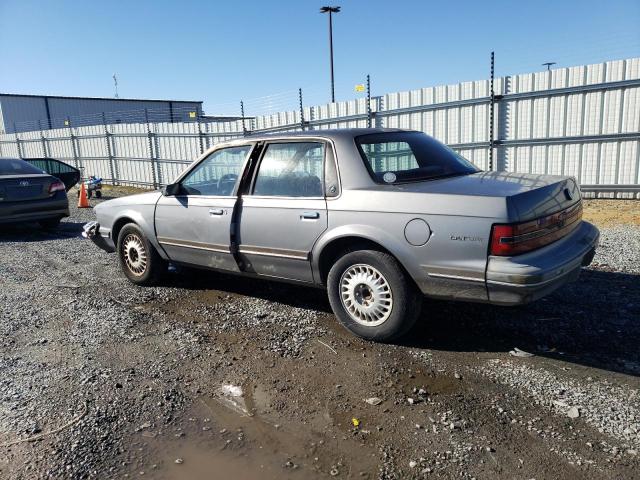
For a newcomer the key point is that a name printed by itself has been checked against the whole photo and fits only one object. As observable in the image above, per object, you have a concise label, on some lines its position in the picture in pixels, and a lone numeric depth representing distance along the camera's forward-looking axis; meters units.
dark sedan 9.24
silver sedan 3.40
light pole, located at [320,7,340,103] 27.97
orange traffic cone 14.03
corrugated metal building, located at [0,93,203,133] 35.84
